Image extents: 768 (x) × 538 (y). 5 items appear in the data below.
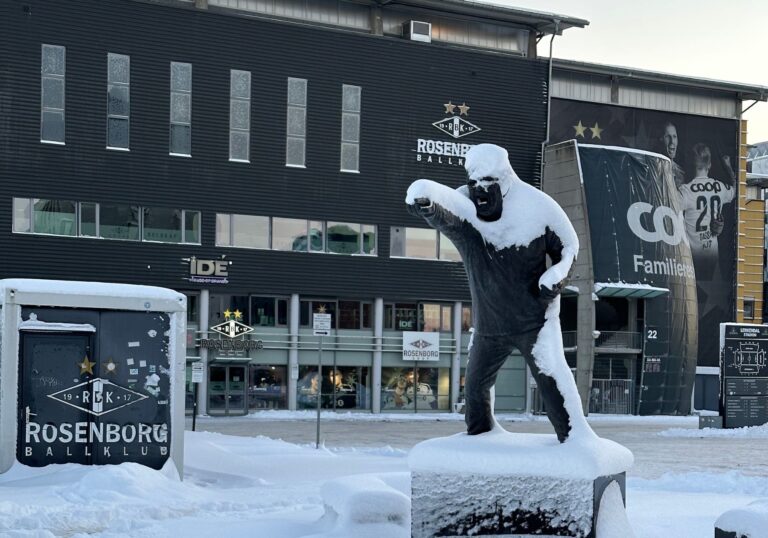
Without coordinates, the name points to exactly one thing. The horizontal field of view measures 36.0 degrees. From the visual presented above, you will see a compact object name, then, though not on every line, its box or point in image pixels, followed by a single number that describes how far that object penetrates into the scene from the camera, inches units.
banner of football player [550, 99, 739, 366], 2176.4
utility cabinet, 572.1
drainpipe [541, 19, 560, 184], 1897.1
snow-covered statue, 358.3
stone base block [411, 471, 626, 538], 337.7
